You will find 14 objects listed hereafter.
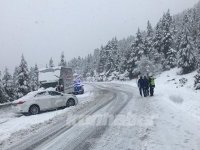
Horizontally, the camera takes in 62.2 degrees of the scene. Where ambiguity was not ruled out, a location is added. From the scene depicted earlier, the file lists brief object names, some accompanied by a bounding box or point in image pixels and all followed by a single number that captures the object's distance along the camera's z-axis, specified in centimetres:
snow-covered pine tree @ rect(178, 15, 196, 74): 2742
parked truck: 1596
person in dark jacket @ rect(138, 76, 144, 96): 1352
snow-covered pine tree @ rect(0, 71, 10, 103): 1995
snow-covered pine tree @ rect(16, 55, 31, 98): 2456
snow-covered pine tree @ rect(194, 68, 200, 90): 1590
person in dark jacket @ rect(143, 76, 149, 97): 1341
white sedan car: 1031
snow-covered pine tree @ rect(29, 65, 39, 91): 3725
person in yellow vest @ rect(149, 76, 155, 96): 1338
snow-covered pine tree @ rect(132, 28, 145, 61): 3583
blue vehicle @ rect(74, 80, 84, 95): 1940
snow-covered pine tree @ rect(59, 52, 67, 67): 5000
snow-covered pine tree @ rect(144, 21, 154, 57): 3634
